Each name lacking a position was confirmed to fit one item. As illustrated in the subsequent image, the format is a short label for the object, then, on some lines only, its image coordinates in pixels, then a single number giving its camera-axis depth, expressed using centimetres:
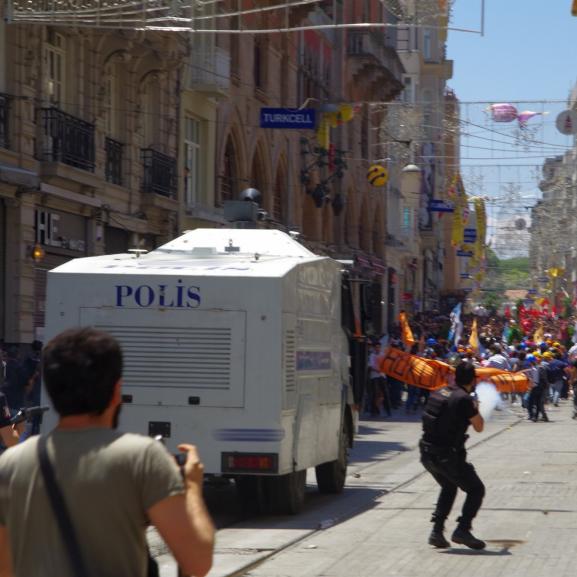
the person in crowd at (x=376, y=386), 3503
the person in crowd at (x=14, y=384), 2269
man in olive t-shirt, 429
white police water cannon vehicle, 1460
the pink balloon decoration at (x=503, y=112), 3750
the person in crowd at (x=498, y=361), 3947
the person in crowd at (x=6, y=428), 1007
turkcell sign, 2951
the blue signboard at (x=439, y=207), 6098
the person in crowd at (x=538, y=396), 3575
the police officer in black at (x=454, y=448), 1273
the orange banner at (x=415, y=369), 3347
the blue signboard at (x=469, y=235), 8000
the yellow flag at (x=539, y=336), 5484
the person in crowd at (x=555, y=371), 3978
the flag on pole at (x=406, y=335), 3578
